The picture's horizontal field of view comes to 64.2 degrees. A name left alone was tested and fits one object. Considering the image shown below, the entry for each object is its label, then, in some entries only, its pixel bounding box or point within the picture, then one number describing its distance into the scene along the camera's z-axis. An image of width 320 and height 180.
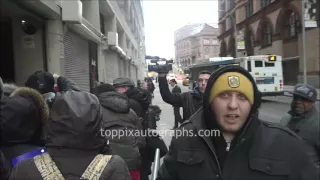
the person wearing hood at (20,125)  1.86
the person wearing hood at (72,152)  1.46
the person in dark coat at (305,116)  2.76
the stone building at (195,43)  88.07
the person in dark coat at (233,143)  1.44
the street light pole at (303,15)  16.57
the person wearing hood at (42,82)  3.41
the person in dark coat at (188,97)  3.81
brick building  21.95
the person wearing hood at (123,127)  2.65
